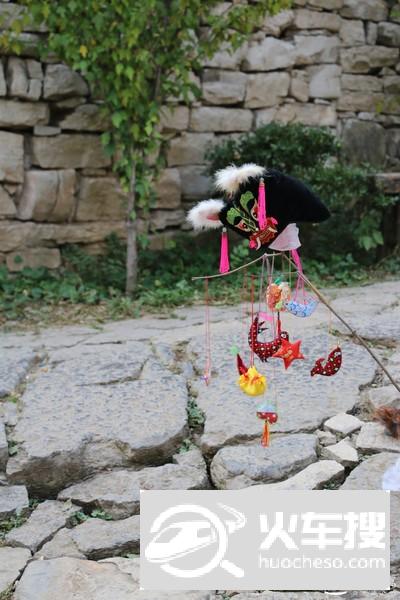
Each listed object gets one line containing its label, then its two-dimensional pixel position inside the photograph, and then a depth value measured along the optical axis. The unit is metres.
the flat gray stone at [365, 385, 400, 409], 2.98
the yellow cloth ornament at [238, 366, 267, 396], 2.05
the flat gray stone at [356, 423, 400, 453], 2.75
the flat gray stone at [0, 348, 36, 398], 3.29
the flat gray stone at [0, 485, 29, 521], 2.58
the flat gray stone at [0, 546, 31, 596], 2.24
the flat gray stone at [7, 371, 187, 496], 2.76
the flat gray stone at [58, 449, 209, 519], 2.60
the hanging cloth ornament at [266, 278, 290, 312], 2.02
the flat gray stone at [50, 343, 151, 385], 3.32
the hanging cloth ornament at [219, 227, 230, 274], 2.01
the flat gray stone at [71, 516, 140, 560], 2.38
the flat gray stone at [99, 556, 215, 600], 2.10
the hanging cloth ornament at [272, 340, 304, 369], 2.09
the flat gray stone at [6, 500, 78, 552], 2.43
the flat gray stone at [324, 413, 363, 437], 2.85
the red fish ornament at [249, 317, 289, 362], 2.07
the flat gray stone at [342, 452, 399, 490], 2.54
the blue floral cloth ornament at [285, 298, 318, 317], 2.05
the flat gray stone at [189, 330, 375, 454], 2.88
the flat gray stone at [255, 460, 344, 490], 2.54
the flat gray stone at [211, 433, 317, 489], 2.63
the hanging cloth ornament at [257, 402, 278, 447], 2.09
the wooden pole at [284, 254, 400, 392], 1.88
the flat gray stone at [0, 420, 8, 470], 2.79
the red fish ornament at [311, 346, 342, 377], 2.12
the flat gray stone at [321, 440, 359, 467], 2.69
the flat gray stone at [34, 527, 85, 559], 2.36
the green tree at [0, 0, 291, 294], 4.48
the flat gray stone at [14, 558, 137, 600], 2.13
